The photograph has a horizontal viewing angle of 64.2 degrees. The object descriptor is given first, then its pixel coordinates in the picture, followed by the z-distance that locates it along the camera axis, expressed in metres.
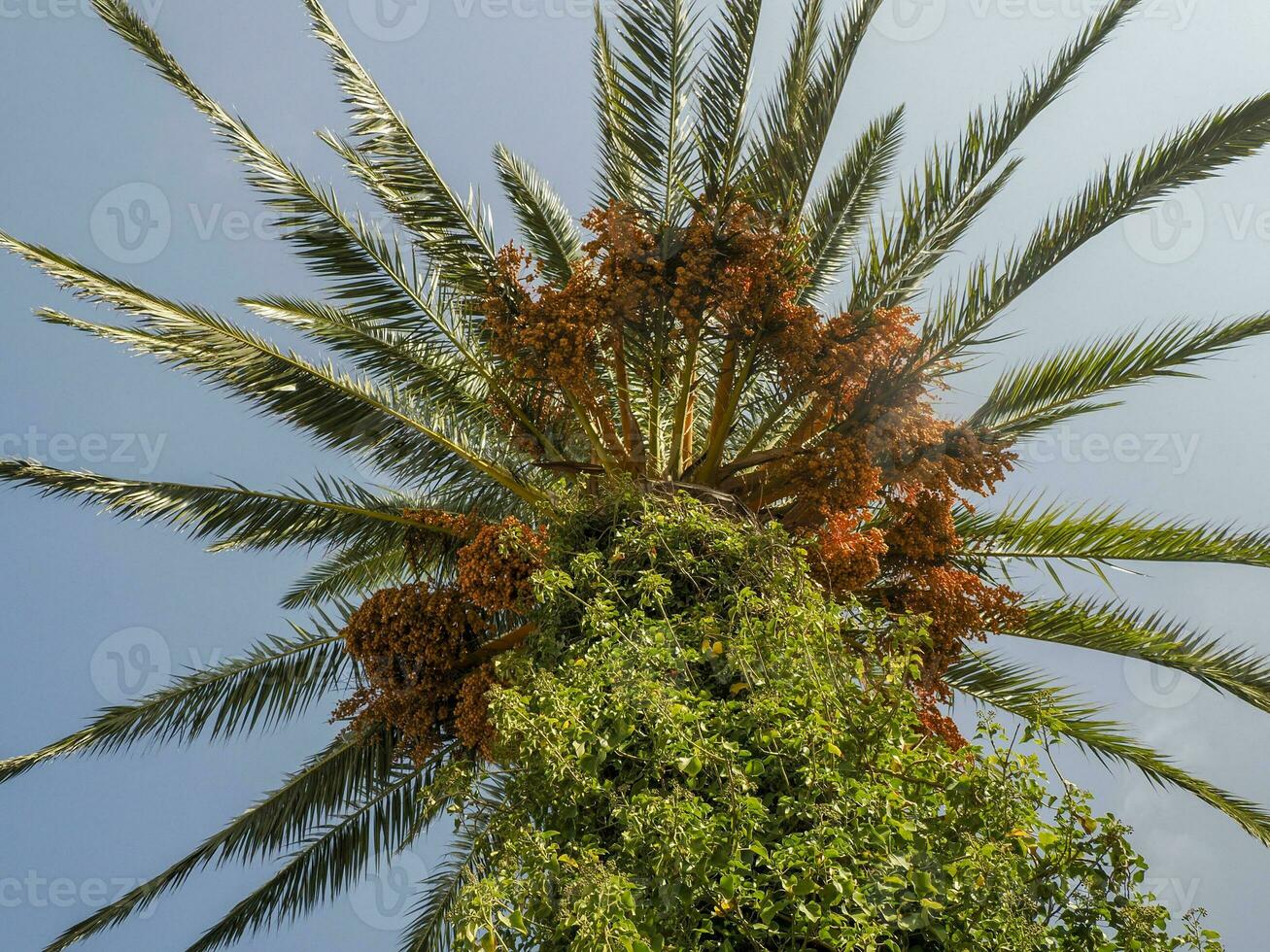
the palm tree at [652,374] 5.67
